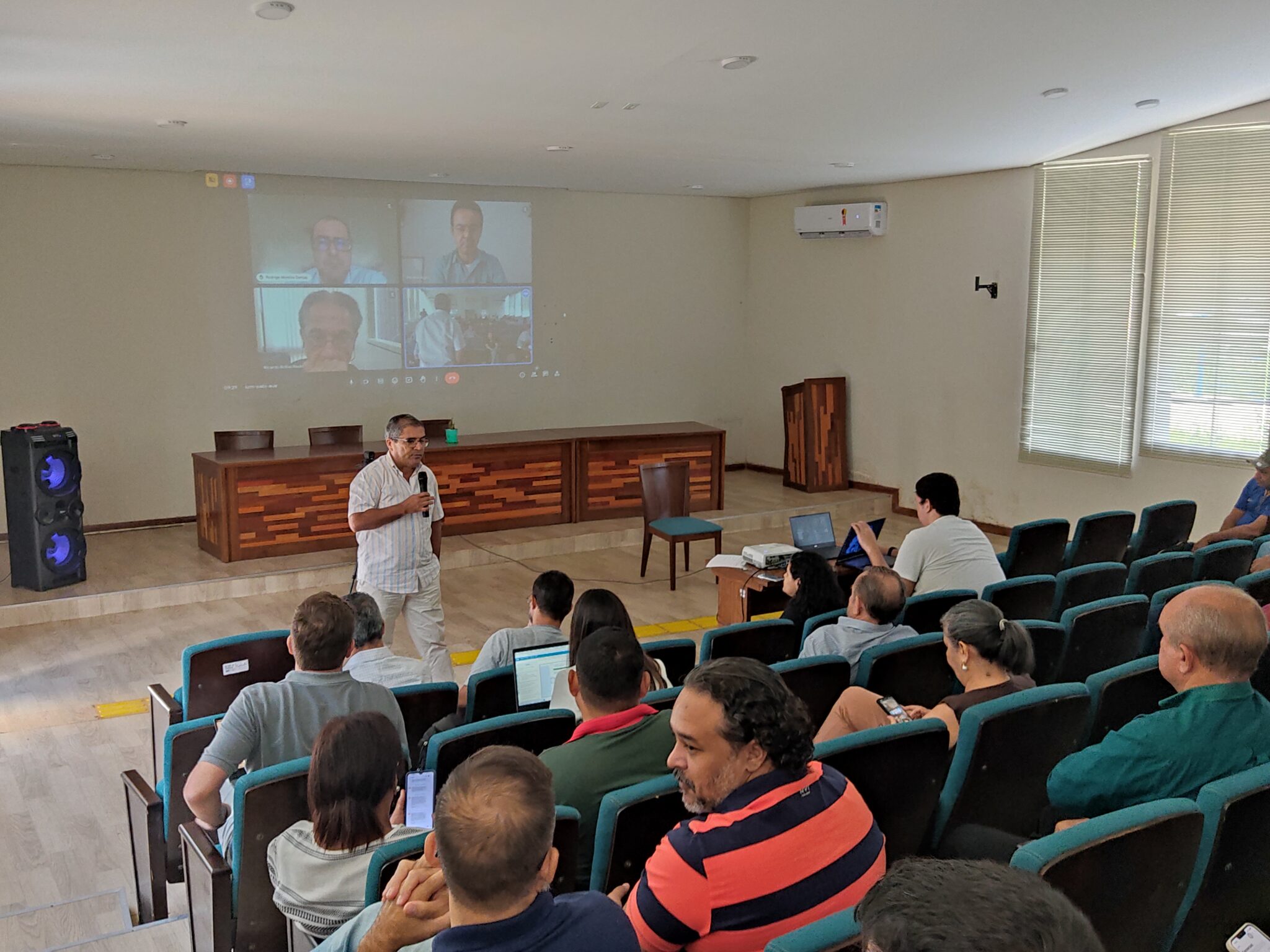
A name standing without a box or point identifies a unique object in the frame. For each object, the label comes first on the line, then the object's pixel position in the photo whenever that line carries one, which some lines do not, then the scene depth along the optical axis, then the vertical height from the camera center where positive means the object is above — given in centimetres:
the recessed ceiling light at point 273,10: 393 +115
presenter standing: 519 -104
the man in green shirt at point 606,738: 246 -97
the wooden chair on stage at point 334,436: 907 -96
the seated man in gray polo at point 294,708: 294 -107
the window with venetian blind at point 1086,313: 841 +6
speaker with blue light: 725 -122
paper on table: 609 -136
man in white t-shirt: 489 -105
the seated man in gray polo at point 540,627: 394 -113
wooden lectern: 1109 -114
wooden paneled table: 824 -134
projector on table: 592 -128
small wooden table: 587 -149
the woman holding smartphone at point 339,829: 219 -103
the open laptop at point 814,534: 606 -120
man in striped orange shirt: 181 -88
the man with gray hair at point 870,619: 373 -103
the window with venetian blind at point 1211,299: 746 +15
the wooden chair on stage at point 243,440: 873 -95
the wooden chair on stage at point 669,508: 802 -145
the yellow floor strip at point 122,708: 552 -198
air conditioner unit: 1055 +101
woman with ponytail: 298 -94
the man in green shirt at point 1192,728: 243 -93
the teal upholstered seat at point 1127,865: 182 -94
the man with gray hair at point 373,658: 377 -118
